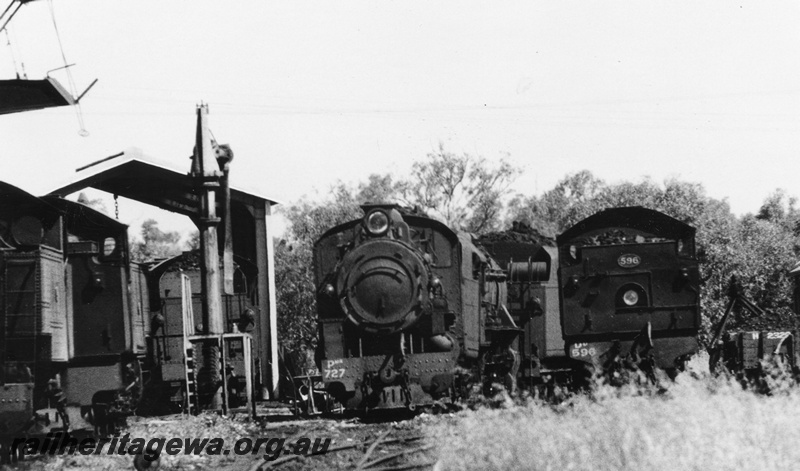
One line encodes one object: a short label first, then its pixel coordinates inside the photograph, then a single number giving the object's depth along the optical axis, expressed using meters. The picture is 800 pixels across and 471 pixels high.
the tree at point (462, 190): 47.88
